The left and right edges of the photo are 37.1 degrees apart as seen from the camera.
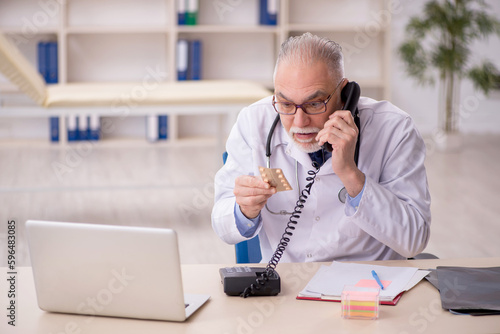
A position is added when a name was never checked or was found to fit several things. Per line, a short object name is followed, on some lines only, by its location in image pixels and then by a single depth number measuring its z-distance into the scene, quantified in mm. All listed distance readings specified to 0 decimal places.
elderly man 1766
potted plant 5906
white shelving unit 6156
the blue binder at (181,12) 6090
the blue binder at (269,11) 6199
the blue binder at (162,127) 6266
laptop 1307
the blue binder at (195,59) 6184
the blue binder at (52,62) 6051
